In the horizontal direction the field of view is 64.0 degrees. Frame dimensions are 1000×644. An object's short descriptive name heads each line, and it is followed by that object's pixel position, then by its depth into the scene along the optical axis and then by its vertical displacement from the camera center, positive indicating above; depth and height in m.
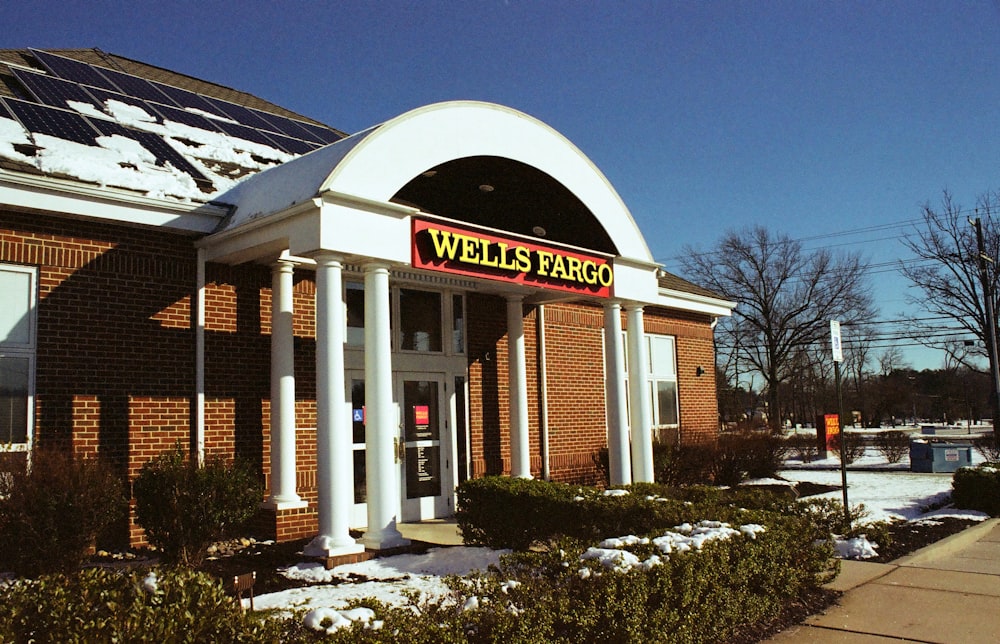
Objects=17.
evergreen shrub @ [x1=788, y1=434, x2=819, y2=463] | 24.06 -1.39
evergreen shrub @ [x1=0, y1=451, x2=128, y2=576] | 6.58 -0.71
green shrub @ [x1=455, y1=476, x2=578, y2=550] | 8.21 -1.05
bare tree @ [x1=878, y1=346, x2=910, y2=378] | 85.62 +3.56
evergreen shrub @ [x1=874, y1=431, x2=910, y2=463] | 21.44 -1.30
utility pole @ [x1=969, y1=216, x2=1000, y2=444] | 27.91 +2.75
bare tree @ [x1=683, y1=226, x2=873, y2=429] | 50.53 +5.64
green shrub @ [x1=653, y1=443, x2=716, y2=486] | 14.23 -1.07
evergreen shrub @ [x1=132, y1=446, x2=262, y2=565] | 7.52 -0.77
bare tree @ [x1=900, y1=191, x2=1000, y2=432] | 33.78 +5.00
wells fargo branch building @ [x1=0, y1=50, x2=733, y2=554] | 8.27 +1.63
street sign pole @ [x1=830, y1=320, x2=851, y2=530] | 9.58 +0.58
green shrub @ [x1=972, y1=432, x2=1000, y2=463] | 21.75 -1.48
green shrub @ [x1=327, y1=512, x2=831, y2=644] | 4.34 -1.14
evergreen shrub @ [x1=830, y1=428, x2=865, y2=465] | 22.93 -1.41
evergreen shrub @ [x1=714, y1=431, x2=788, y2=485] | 15.67 -1.10
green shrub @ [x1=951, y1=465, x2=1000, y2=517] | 11.76 -1.41
